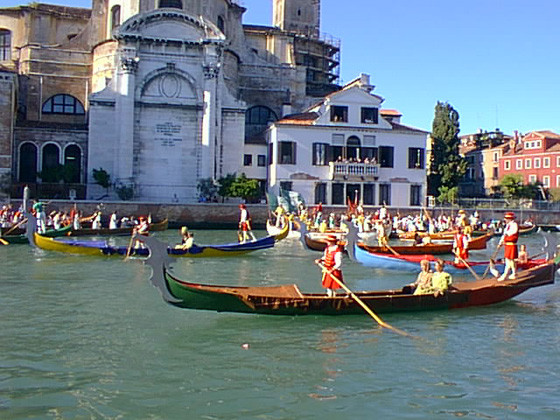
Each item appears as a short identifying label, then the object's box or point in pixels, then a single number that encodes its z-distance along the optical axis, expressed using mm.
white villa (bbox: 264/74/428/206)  36938
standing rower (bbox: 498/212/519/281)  13594
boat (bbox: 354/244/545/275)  17453
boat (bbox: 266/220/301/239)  28075
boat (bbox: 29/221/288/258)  19672
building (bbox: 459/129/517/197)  55625
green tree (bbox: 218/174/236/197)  36000
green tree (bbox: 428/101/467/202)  46094
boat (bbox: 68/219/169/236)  26422
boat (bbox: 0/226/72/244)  23703
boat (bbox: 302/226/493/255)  20109
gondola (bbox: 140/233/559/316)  10242
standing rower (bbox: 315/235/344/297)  11523
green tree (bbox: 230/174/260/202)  35469
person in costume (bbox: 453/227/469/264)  16219
